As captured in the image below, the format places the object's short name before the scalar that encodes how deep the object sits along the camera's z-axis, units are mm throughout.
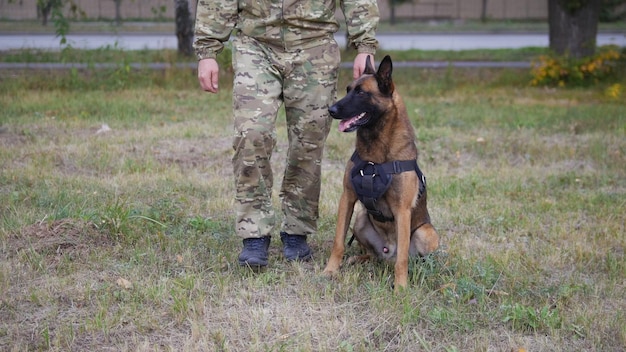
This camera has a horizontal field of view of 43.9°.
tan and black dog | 4551
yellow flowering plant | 14453
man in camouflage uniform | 4676
